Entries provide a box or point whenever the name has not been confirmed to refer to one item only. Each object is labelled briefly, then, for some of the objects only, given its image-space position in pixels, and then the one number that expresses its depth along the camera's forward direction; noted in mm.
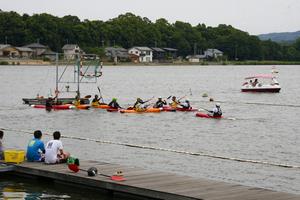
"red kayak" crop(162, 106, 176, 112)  52728
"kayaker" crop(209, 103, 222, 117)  47928
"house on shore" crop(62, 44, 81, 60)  177775
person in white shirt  21547
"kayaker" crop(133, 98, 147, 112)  50694
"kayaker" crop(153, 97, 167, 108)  52875
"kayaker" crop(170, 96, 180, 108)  52959
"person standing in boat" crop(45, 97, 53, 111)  52031
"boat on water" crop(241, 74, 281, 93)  84312
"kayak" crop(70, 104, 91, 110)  52719
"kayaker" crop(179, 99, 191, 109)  53125
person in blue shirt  22047
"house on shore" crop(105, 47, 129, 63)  194425
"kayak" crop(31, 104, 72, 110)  52353
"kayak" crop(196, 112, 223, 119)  48959
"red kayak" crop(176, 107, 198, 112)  53062
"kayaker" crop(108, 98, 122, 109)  52512
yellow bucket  22188
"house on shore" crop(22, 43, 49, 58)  184000
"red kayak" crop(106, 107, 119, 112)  52428
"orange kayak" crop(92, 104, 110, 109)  53719
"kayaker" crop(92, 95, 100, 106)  53928
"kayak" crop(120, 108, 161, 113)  50925
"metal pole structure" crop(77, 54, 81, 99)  54931
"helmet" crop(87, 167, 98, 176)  20109
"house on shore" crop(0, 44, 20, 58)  182625
